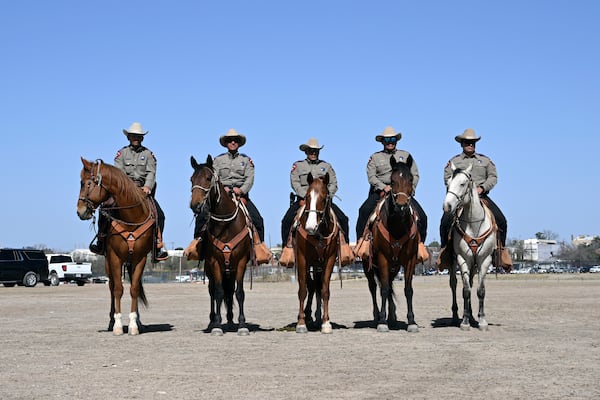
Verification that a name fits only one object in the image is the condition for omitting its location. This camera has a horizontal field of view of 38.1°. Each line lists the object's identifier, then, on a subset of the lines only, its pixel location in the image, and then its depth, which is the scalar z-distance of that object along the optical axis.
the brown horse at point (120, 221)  14.72
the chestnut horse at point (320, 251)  15.00
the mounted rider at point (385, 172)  16.45
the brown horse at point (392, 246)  15.12
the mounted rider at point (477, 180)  16.66
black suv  47.38
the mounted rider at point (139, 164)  16.08
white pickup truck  54.31
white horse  15.58
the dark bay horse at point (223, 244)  14.77
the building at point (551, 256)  194.74
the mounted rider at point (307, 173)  16.28
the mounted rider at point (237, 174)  15.74
